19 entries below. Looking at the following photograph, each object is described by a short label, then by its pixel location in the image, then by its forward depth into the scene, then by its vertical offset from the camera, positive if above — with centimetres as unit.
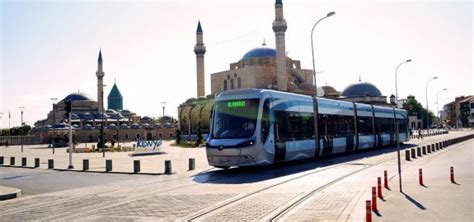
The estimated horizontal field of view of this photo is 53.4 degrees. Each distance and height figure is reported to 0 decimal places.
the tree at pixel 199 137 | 5226 -36
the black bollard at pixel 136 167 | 2041 -137
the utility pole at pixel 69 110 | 2498 +143
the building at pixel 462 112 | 12838 +447
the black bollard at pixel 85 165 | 2306 -139
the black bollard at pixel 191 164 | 2080 -133
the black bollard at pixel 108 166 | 2188 -139
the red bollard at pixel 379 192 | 1070 -145
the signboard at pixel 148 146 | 3989 -96
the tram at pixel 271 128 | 1741 +16
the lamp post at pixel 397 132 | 1145 -9
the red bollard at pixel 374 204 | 889 -146
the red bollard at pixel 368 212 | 678 -119
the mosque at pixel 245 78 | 8519 +1054
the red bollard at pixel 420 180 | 1305 -144
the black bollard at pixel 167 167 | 1937 -133
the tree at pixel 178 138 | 5969 -46
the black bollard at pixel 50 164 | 2524 -143
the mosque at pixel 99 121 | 9806 +395
